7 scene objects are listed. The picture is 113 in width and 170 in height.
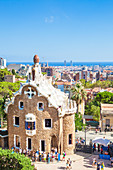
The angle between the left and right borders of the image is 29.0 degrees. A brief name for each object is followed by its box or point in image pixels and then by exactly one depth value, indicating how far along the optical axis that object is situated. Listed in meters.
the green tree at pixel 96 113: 50.95
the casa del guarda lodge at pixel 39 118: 27.86
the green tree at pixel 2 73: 96.64
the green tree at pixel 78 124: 37.40
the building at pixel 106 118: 42.50
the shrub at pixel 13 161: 22.90
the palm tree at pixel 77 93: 49.00
